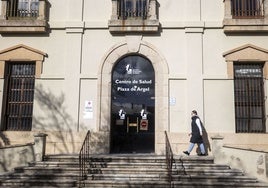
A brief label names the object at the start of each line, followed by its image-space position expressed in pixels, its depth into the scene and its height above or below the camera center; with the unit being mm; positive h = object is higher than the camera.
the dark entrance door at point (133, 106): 12227 +766
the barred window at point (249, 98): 12094 +1102
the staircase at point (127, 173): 9180 -1389
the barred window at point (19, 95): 12477 +1139
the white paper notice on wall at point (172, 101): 12070 +925
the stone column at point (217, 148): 10477 -659
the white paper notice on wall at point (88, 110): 12117 +580
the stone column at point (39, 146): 10602 -673
